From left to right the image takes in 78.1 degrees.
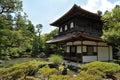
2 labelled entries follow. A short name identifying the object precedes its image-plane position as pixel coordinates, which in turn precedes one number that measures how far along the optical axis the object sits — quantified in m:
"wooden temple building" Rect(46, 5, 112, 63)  7.06
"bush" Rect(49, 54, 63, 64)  6.31
